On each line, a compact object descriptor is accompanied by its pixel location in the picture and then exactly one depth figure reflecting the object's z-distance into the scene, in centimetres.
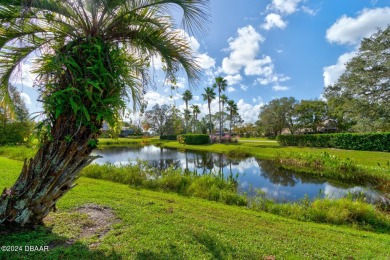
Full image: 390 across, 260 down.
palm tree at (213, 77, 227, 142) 3509
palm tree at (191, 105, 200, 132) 4775
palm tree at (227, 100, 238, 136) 4206
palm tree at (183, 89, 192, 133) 4152
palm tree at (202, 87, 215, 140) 3806
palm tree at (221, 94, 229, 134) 3950
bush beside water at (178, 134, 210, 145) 3297
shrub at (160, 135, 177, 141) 4661
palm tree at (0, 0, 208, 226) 263
